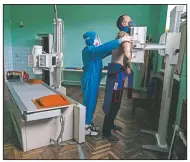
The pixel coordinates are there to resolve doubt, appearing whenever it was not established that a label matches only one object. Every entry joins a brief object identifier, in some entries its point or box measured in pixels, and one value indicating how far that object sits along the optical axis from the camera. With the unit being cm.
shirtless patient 189
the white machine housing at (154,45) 164
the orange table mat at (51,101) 169
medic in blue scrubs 204
